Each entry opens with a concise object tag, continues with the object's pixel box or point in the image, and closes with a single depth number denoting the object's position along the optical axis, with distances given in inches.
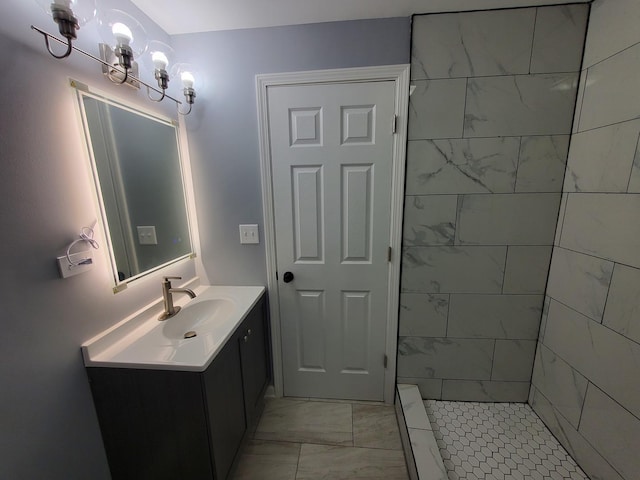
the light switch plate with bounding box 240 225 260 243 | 62.3
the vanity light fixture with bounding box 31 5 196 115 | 30.2
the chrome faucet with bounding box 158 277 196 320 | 50.9
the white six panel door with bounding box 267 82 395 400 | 55.4
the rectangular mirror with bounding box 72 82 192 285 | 40.4
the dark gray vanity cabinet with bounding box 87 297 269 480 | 38.6
